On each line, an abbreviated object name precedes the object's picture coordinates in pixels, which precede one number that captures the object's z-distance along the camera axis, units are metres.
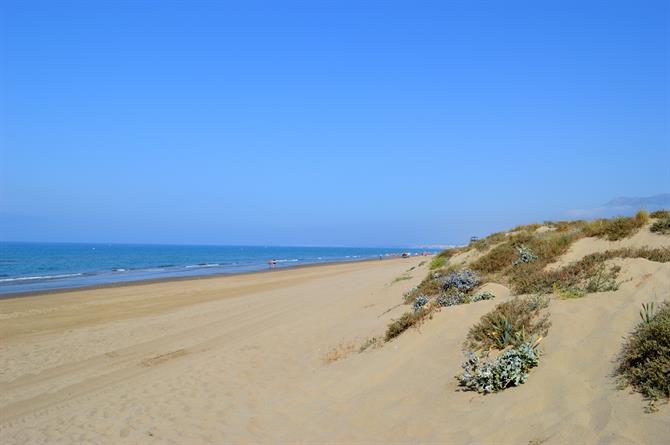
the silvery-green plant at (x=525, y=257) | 11.09
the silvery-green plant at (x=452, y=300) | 9.33
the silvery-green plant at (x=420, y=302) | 10.40
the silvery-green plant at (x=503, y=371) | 5.70
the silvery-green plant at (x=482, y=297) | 9.05
